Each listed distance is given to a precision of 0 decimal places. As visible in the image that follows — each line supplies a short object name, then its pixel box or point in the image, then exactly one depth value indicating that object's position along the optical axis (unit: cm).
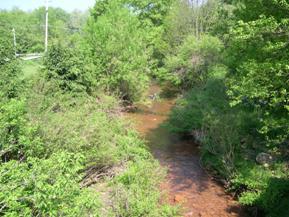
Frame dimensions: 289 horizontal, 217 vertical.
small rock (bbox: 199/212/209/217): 1146
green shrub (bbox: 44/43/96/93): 1773
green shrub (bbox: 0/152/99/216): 560
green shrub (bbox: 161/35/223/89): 2566
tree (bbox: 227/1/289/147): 968
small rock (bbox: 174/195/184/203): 1234
